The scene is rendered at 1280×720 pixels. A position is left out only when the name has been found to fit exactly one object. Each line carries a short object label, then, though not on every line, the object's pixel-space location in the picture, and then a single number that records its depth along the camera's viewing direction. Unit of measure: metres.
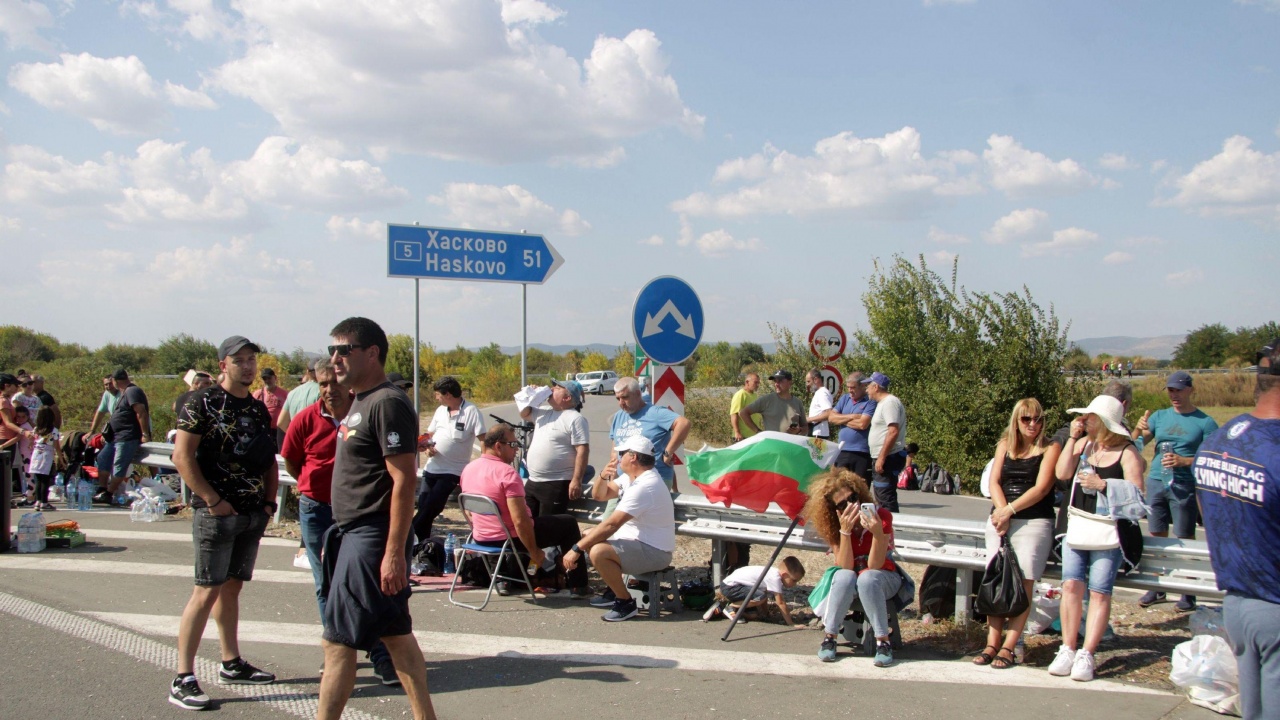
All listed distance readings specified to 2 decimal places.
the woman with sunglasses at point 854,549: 5.47
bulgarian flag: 5.93
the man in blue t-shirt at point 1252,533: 3.05
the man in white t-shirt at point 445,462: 7.66
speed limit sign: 11.66
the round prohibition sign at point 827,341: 11.82
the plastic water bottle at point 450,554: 7.91
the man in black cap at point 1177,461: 7.14
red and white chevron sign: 8.23
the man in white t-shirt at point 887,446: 8.87
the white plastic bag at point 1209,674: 4.64
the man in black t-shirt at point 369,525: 3.80
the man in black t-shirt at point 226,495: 4.73
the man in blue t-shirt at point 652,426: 7.55
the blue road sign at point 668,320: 7.97
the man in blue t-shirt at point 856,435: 9.30
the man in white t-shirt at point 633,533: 6.35
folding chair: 6.74
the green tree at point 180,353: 53.59
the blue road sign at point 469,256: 10.21
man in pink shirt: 6.78
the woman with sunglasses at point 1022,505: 5.41
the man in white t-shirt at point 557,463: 7.58
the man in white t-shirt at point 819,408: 9.95
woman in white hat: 5.20
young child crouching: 6.26
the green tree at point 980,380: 14.63
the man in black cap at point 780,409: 9.95
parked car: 54.56
